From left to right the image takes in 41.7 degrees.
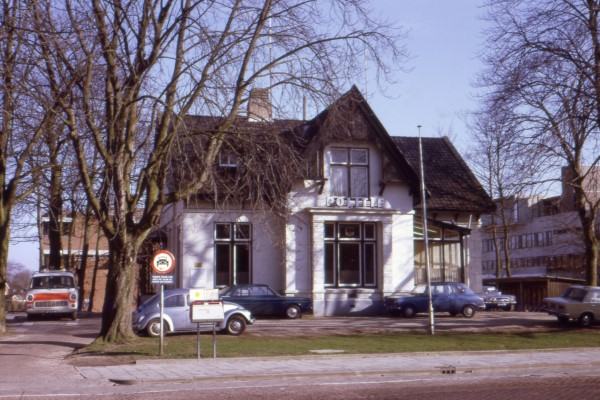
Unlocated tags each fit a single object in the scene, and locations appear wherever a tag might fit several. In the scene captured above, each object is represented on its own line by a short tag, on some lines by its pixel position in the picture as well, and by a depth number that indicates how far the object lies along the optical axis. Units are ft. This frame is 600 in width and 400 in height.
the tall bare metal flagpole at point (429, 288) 84.28
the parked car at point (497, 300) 146.20
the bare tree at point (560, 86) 82.33
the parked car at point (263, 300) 109.60
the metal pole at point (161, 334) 65.16
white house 121.08
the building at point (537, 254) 165.53
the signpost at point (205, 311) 63.21
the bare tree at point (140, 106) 64.18
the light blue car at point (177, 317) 81.92
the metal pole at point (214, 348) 64.05
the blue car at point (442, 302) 116.67
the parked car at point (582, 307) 101.55
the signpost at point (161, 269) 65.26
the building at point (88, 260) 168.04
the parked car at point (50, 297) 119.34
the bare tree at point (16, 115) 49.03
